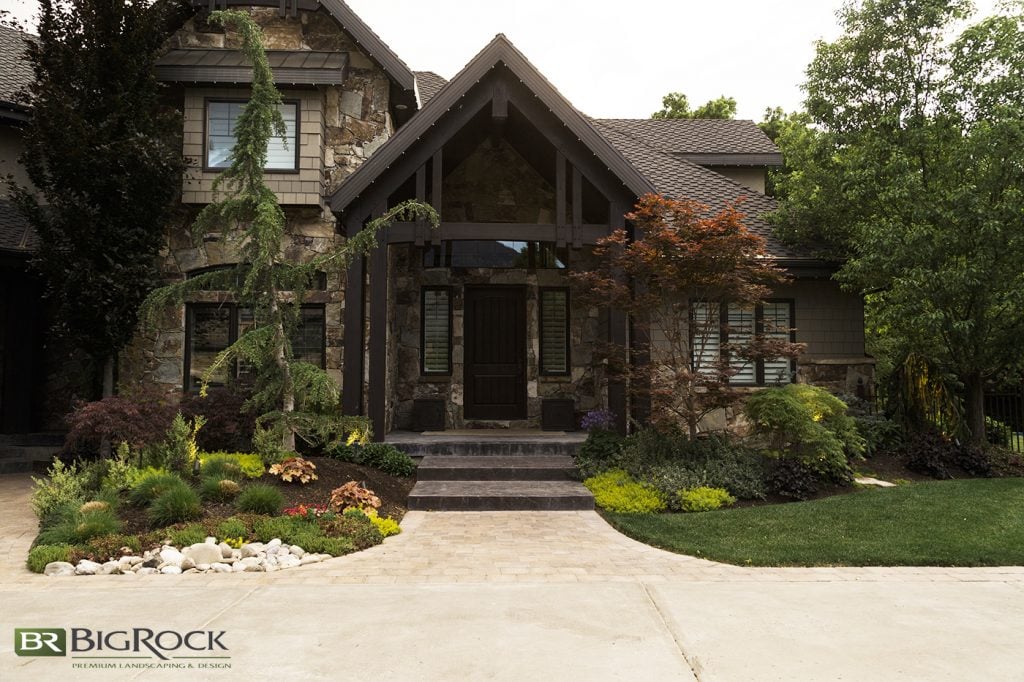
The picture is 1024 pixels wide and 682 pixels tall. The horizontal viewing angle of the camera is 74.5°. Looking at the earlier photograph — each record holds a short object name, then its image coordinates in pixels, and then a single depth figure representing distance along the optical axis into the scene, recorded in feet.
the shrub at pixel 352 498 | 24.23
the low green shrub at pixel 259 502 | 22.95
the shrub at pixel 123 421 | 26.45
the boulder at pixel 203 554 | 19.20
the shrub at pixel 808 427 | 28.91
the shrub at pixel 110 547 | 19.30
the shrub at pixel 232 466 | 25.76
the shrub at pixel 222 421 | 30.55
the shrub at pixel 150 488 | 23.27
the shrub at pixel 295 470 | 26.09
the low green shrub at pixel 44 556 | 18.60
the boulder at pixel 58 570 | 18.39
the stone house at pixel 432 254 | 37.06
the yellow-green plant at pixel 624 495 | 25.67
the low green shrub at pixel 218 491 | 23.85
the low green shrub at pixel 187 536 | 19.92
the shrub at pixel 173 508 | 21.70
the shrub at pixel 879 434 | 34.99
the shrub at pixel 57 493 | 23.17
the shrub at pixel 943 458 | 32.37
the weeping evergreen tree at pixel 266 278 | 27.37
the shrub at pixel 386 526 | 22.40
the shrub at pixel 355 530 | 21.16
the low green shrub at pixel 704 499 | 25.54
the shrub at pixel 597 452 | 29.89
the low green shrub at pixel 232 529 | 20.72
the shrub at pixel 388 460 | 30.25
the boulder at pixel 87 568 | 18.47
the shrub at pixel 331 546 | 20.17
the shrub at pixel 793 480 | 27.40
